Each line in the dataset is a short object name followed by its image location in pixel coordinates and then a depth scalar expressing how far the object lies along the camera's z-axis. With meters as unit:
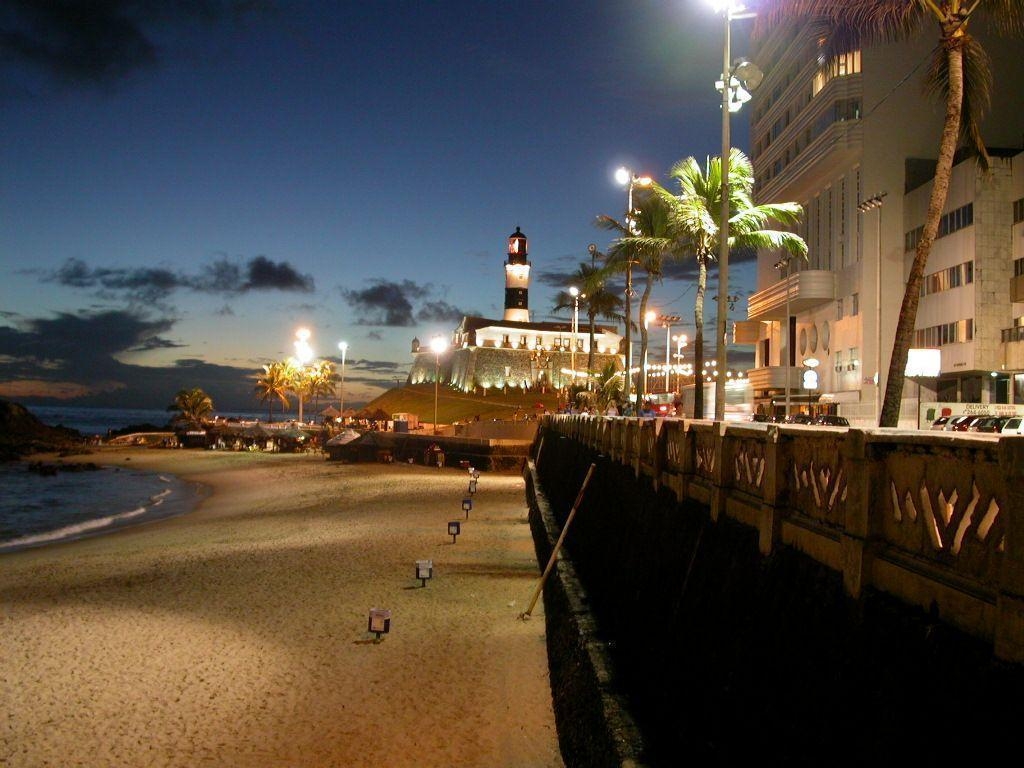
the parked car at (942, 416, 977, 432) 27.78
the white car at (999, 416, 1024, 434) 22.39
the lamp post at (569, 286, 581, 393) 55.69
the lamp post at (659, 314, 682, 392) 59.87
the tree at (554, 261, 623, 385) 56.81
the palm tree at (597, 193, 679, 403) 26.95
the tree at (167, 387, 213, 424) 114.44
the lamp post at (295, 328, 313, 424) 80.50
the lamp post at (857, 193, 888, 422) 46.25
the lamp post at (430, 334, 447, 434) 70.44
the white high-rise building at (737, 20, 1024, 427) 44.94
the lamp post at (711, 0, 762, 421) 17.84
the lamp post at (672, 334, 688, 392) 81.84
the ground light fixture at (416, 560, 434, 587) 16.88
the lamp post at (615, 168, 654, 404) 29.57
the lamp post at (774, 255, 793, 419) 60.64
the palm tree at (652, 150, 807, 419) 23.44
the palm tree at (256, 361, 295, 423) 125.38
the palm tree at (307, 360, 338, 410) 126.38
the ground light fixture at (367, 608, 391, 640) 12.41
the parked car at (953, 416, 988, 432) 26.50
